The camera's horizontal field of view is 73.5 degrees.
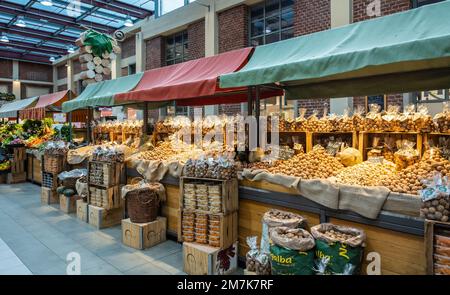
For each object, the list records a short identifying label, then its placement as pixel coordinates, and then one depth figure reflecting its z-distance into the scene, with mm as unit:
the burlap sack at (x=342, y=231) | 2457
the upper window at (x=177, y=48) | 11898
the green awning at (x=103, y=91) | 6164
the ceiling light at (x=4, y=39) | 16016
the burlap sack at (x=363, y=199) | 2561
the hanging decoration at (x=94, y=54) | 8469
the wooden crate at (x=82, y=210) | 5398
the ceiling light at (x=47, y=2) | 11338
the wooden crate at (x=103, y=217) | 5004
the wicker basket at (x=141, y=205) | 4211
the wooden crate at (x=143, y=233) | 4121
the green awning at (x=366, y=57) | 2396
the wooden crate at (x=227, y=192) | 3471
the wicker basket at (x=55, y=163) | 6652
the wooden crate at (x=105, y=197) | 5086
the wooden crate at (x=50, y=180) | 6690
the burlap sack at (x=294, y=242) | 2510
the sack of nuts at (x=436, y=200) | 2119
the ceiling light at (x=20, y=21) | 14219
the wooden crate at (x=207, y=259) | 3271
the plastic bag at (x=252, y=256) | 2801
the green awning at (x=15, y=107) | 11219
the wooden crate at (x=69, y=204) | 5934
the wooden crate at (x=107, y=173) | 5117
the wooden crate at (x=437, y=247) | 2074
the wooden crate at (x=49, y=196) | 6602
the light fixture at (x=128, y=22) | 13031
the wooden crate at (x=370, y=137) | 4699
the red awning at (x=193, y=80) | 4109
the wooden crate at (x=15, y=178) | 9133
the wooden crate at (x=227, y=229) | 3408
